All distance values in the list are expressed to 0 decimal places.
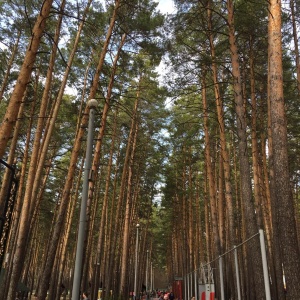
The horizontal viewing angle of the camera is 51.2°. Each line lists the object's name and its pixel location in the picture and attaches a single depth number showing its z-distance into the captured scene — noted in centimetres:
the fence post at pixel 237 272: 569
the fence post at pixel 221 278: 702
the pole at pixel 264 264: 400
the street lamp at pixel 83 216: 552
